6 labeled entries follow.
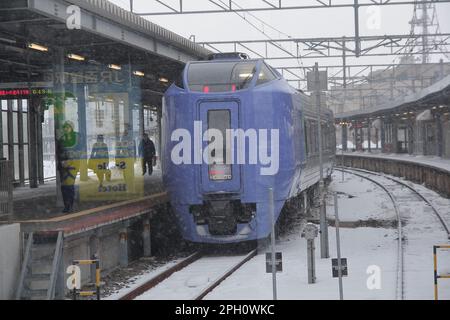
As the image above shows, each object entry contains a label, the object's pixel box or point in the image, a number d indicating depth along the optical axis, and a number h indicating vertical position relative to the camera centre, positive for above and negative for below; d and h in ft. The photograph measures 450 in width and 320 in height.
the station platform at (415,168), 88.08 -2.34
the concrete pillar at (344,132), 178.87 +5.68
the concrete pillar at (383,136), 181.60 +4.15
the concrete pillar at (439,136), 119.44 +2.60
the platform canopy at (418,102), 82.74 +7.28
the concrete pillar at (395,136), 163.22 +3.73
